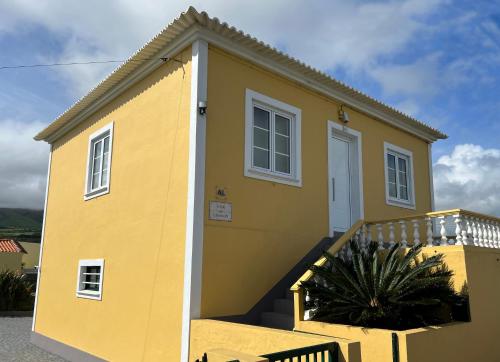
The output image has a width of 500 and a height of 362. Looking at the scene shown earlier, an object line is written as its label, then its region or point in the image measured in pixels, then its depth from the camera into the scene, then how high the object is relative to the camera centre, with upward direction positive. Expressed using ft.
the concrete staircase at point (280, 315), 22.32 -2.23
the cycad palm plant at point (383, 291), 18.79 -0.82
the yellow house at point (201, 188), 22.84 +5.01
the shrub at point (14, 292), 56.39 -3.11
